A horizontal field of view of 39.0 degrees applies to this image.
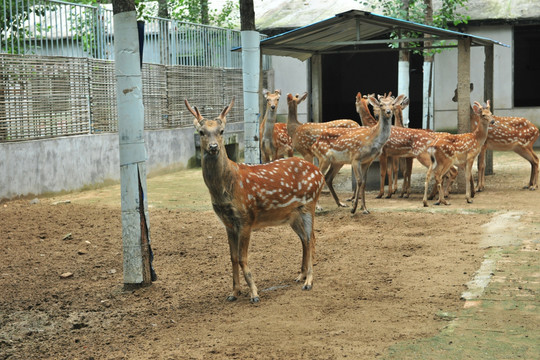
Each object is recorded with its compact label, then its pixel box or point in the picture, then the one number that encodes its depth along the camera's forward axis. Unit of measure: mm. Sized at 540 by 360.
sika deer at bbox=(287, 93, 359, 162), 12523
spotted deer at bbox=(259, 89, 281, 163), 12453
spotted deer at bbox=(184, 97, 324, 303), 6570
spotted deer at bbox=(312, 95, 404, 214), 10805
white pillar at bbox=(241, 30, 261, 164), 10648
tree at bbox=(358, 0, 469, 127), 17250
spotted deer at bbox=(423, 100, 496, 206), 11430
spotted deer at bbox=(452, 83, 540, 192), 13102
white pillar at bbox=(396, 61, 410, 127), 16484
